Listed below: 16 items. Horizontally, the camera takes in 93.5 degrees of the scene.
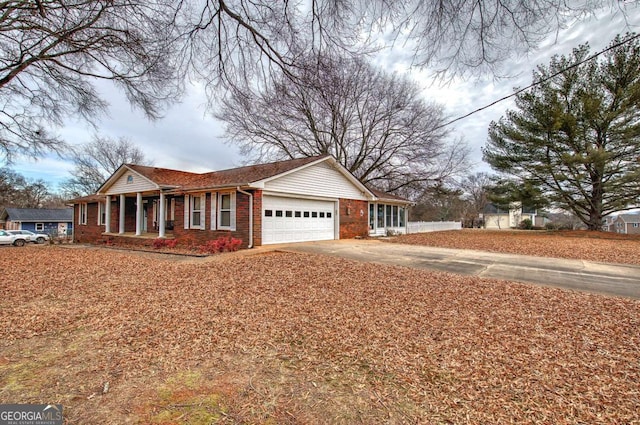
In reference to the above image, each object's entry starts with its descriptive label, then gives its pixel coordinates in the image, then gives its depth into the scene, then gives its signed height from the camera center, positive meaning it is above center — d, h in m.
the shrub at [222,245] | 11.13 -0.87
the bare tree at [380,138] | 20.34 +6.17
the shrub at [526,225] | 33.32 -0.44
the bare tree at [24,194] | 40.67 +4.51
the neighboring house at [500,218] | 48.11 +0.53
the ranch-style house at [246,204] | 12.06 +0.88
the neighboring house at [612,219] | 56.46 +0.35
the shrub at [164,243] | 13.25 -0.91
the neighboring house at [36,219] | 38.53 +0.51
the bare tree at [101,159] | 35.34 +7.75
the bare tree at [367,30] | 3.31 +2.35
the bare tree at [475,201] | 41.80 +2.98
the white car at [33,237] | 24.42 -1.16
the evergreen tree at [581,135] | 17.75 +5.57
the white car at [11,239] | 23.06 -1.25
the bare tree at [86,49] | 5.05 +3.90
